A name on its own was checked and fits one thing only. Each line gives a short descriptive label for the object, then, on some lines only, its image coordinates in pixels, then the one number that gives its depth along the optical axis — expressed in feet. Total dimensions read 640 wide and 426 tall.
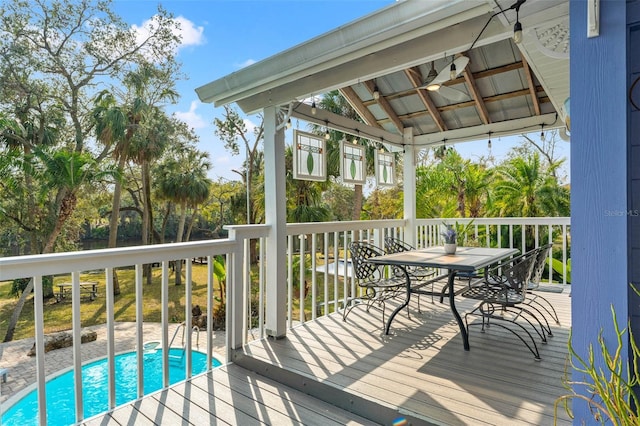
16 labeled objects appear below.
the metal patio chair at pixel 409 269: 14.02
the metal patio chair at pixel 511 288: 9.75
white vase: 12.81
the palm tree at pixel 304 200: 47.62
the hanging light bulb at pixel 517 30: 6.44
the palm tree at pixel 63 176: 40.42
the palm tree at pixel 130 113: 48.14
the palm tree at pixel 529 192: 37.42
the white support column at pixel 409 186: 19.03
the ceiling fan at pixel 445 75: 8.96
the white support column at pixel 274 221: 11.59
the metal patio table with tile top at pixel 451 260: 10.04
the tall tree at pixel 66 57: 45.50
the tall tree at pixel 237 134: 62.87
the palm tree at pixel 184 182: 59.52
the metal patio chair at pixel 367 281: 12.58
